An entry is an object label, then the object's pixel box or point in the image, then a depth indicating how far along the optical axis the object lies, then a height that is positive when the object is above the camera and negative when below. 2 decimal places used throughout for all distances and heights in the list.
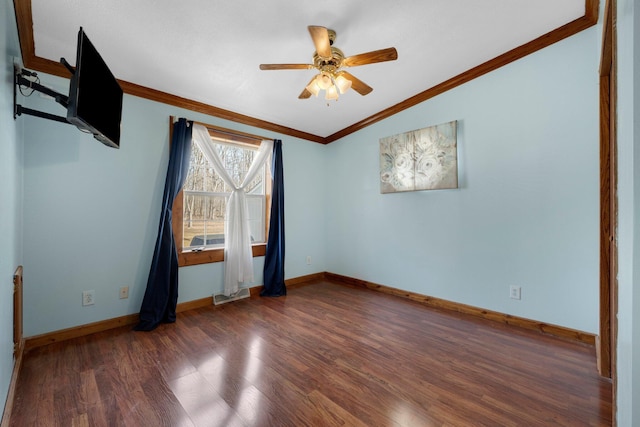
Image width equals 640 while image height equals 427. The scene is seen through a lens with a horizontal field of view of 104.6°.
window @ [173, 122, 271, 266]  2.92 +0.15
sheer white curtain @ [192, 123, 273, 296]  3.09 -0.28
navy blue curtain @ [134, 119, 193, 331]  2.46 -0.46
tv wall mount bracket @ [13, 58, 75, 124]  1.46 +0.72
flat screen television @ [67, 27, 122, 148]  1.28 +0.70
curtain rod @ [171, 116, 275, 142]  2.93 +1.06
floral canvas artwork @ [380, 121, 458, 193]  2.82 +0.65
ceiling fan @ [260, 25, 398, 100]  1.80 +1.19
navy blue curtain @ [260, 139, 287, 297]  3.47 -0.39
